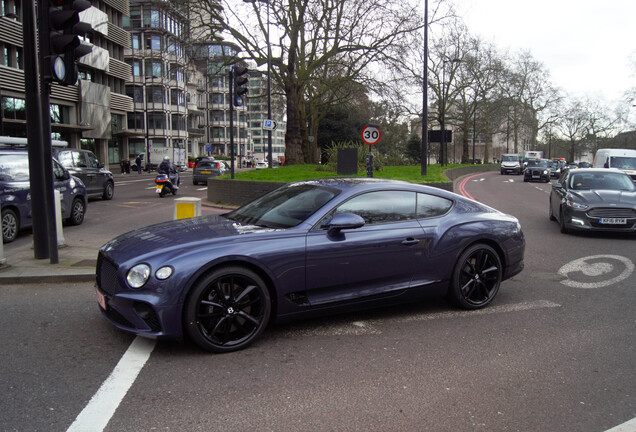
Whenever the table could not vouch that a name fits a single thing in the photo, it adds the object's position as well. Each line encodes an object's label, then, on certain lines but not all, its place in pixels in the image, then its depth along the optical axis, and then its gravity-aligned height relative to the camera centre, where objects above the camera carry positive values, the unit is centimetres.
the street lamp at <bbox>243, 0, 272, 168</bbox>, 2327 +482
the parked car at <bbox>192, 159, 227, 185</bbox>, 2970 -49
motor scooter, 2055 -92
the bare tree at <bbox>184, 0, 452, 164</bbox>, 2281 +583
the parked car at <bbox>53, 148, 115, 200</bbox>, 1761 -30
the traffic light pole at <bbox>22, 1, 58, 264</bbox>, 698 +27
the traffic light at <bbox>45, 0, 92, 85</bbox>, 674 +162
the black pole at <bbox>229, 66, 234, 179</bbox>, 1781 +135
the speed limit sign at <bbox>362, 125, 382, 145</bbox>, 1374 +73
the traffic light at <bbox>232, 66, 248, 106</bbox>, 1655 +264
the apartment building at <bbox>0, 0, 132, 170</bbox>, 3325 +566
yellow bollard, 860 -77
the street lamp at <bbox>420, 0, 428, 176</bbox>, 2131 +295
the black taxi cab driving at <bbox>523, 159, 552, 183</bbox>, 3725 -82
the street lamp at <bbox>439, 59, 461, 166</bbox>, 3692 +491
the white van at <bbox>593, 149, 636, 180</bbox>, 2522 +3
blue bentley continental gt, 407 -88
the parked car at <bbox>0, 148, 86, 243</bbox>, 969 -59
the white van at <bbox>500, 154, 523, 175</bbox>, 5138 -37
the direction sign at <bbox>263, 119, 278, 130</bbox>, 2191 +160
